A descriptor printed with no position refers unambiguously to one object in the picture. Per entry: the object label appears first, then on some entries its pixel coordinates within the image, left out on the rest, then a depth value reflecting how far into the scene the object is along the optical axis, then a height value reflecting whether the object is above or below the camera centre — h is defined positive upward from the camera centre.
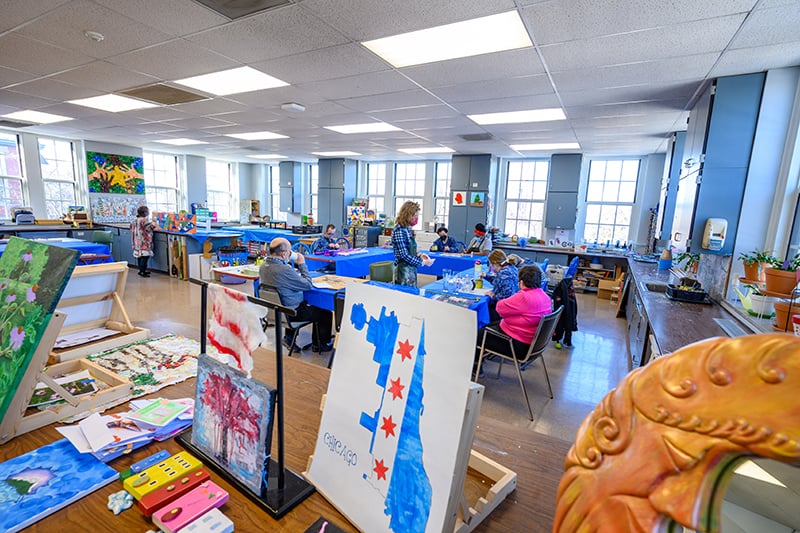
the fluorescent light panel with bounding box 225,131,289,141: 6.96 +1.23
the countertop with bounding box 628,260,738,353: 2.23 -0.75
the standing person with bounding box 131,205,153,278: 7.43 -0.90
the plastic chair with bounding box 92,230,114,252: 7.25 -0.91
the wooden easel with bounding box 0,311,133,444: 1.05 -0.67
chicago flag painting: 0.67 -0.43
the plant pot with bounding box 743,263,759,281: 2.64 -0.38
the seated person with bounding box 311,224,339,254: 6.42 -0.77
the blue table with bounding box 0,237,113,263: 5.65 -0.86
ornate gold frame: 0.28 -0.19
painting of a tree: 0.86 -0.57
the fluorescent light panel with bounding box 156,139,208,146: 8.35 +1.23
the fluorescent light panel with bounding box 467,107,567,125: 4.58 +1.22
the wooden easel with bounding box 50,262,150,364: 1.71 -0.56
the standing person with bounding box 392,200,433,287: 4.32 -0.49
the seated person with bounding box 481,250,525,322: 3.65 -0.75
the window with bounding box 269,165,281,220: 14.02 +0.50
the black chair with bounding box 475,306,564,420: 2.89 -1.08
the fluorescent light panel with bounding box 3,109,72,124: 5.89 +1.21
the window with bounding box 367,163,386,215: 12.00 +0.56
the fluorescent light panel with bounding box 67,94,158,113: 4.80 +1.22
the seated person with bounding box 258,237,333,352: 3.54 -0.81
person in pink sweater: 3.01 -0.82
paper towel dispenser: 3.00 -0.12
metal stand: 0.84 -0.70
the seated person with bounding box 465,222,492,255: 7.25 -0.71
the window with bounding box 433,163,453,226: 10.94 +0.41
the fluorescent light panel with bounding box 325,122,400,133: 5.80 +1.23
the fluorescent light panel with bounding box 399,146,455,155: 8.25 +1.27
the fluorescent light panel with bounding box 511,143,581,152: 7.00 +1.25
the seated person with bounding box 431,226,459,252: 7.78 -0.79
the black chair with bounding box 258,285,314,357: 3.46 -1.20
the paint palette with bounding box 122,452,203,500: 0.86 -0.69
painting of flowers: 1.07 -0.35
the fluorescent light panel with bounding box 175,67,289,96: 3.58 +1.20
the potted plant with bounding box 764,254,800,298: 2.20 -0.35
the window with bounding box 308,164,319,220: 13.17 +0.70
